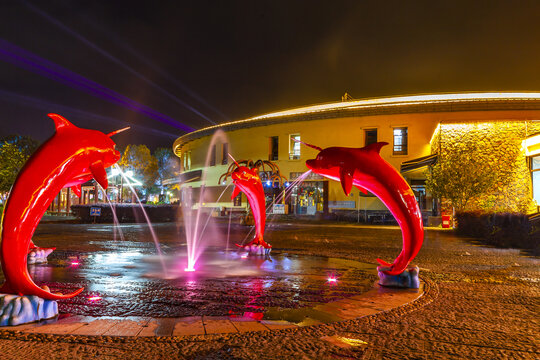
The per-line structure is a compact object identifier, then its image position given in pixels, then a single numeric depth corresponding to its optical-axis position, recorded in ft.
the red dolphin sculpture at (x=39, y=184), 14.19
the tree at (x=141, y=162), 197.16
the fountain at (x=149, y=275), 14.37
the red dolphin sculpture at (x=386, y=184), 20.21
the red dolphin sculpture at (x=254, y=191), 34.53
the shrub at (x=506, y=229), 42.86
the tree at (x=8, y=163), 99.50
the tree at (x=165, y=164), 252.42
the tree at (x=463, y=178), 69.46
